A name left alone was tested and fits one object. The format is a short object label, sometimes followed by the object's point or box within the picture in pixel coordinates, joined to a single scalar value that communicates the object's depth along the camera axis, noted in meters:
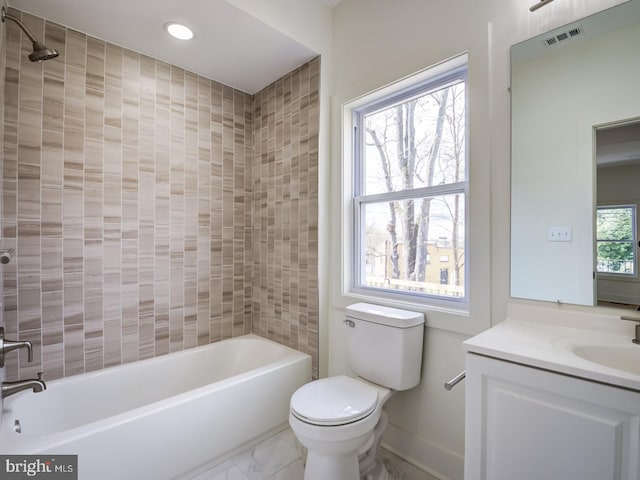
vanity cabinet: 0.78
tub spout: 1.39
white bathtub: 1.32
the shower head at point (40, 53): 1.40
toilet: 1.32
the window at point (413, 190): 1.69
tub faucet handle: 1.28
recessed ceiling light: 1.78
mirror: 1.13
